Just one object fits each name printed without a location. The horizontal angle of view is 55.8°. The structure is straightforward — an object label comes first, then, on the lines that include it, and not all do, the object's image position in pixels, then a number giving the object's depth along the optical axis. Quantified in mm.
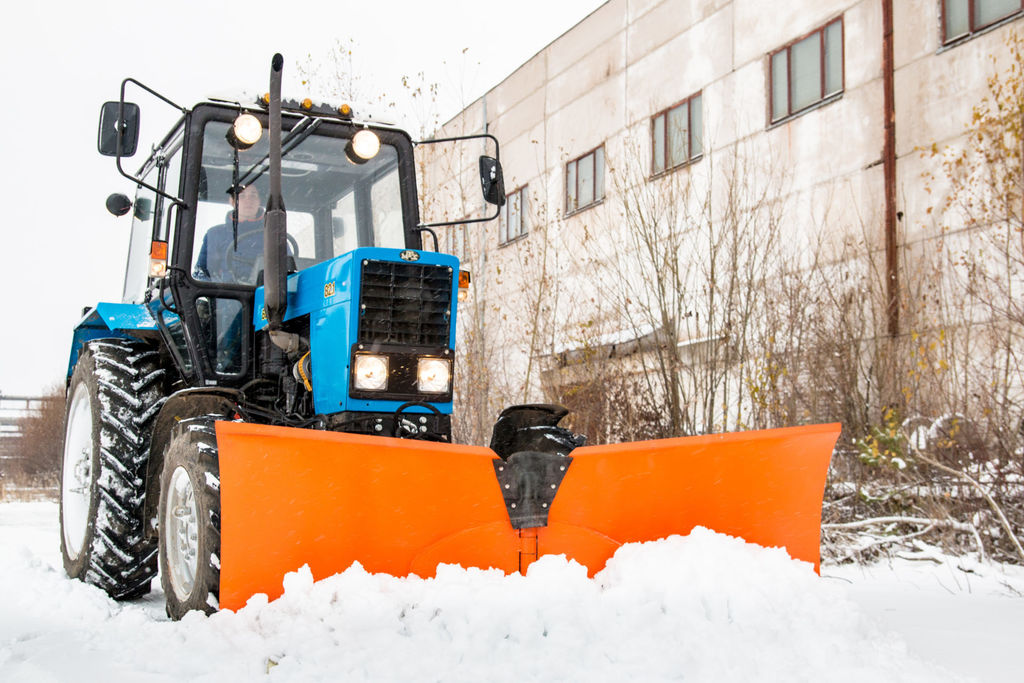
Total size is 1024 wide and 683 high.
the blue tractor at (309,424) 3154
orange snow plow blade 3086
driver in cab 4418
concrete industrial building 9508
